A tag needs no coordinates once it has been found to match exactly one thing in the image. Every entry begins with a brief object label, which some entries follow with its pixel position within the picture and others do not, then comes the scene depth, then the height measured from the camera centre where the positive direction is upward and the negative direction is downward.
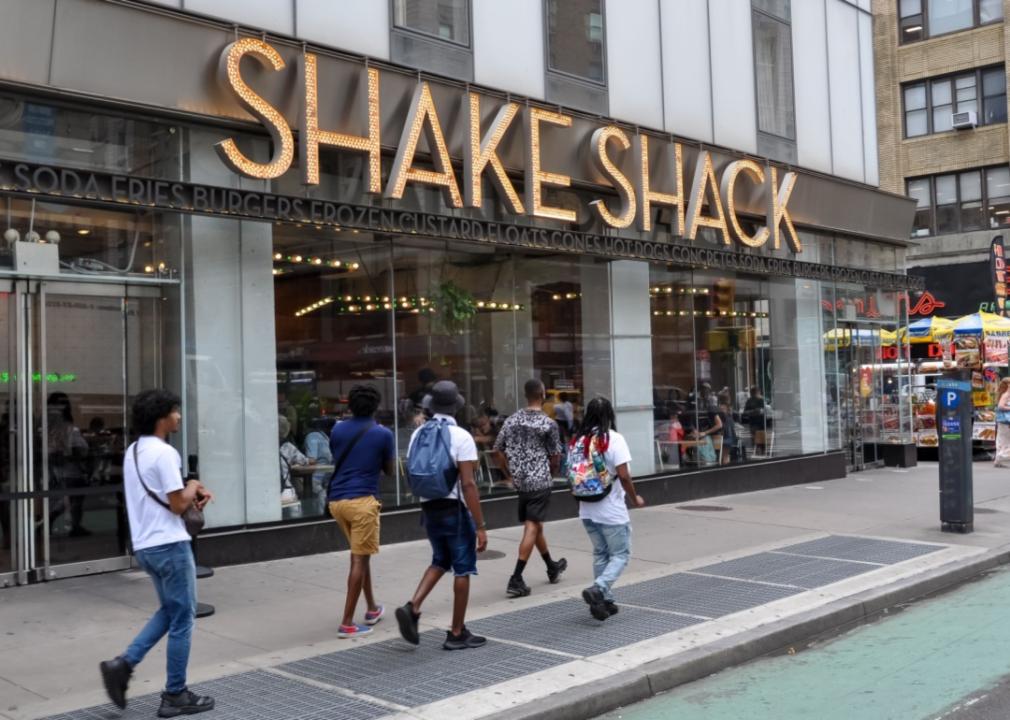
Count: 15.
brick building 33.69 +8.49
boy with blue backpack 6.95 -0.80
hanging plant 13.17 +1.10
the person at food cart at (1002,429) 20.33 -1.11
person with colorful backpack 7.80 -0.83
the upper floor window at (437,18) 11.99 +4.55
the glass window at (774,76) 17.48 +5.37
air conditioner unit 33.94 +8.60
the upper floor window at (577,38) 13.89 +4.90
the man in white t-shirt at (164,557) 5.66 -0.88
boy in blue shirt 7.32 -0.63
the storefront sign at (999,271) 20.88 +2.20
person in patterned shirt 8.80 -0.64
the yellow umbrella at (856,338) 19.47 +0.83
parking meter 11.95 -0.93
